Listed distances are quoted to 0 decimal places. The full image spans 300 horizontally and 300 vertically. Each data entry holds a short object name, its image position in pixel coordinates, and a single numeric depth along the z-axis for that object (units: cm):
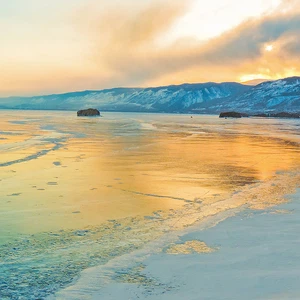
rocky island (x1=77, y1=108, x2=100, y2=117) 11844
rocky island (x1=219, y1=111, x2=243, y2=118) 13838
